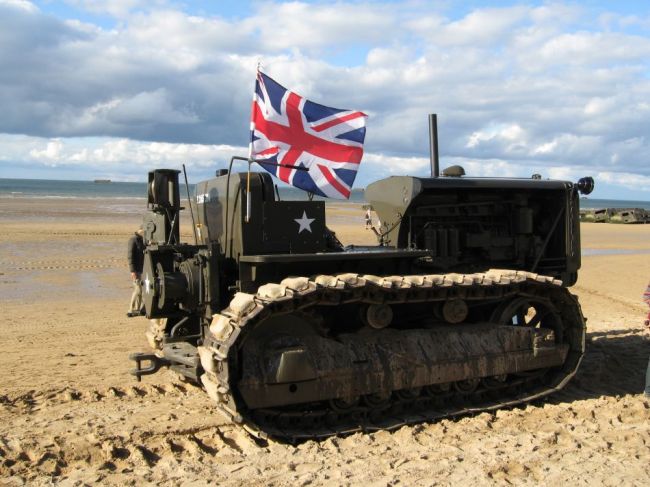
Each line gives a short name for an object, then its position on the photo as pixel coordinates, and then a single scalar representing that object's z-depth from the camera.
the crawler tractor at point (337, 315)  6.08
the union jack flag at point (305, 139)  7.05
